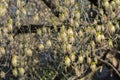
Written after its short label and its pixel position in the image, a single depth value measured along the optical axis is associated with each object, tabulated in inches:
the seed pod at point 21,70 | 265.7
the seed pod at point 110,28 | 258.8
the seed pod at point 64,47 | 256.7
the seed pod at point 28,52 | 268.5
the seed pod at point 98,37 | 254.7
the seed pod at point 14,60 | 257.2
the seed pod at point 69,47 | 255.4
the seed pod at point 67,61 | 251.6
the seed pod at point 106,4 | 270.2
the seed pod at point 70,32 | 259.1
